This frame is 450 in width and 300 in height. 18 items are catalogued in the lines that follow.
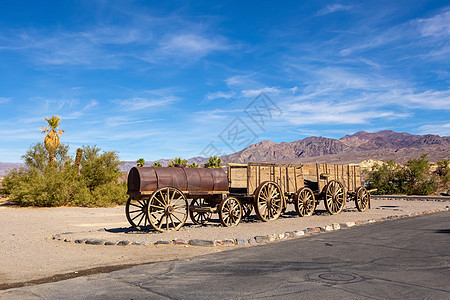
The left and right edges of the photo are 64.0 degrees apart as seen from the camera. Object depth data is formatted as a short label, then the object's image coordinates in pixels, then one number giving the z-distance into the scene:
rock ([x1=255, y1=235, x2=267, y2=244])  10.41
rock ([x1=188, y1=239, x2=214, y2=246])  9.87
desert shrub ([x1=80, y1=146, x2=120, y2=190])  26.50
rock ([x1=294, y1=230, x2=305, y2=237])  11.62
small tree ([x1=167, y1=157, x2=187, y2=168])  48.55
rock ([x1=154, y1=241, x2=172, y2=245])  9.99
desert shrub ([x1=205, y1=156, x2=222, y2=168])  57.09
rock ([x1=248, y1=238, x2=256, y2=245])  10.26
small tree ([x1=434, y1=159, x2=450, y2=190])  36.44
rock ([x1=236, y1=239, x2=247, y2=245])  10.16
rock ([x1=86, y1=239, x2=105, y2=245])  10.16
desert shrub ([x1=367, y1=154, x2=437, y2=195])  34.31
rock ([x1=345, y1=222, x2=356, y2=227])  13.97
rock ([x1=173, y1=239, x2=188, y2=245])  9.95
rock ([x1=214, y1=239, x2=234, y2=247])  9.94
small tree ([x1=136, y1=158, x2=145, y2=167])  51.47
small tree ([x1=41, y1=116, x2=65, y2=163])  40.95
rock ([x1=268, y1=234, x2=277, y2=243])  10.74
